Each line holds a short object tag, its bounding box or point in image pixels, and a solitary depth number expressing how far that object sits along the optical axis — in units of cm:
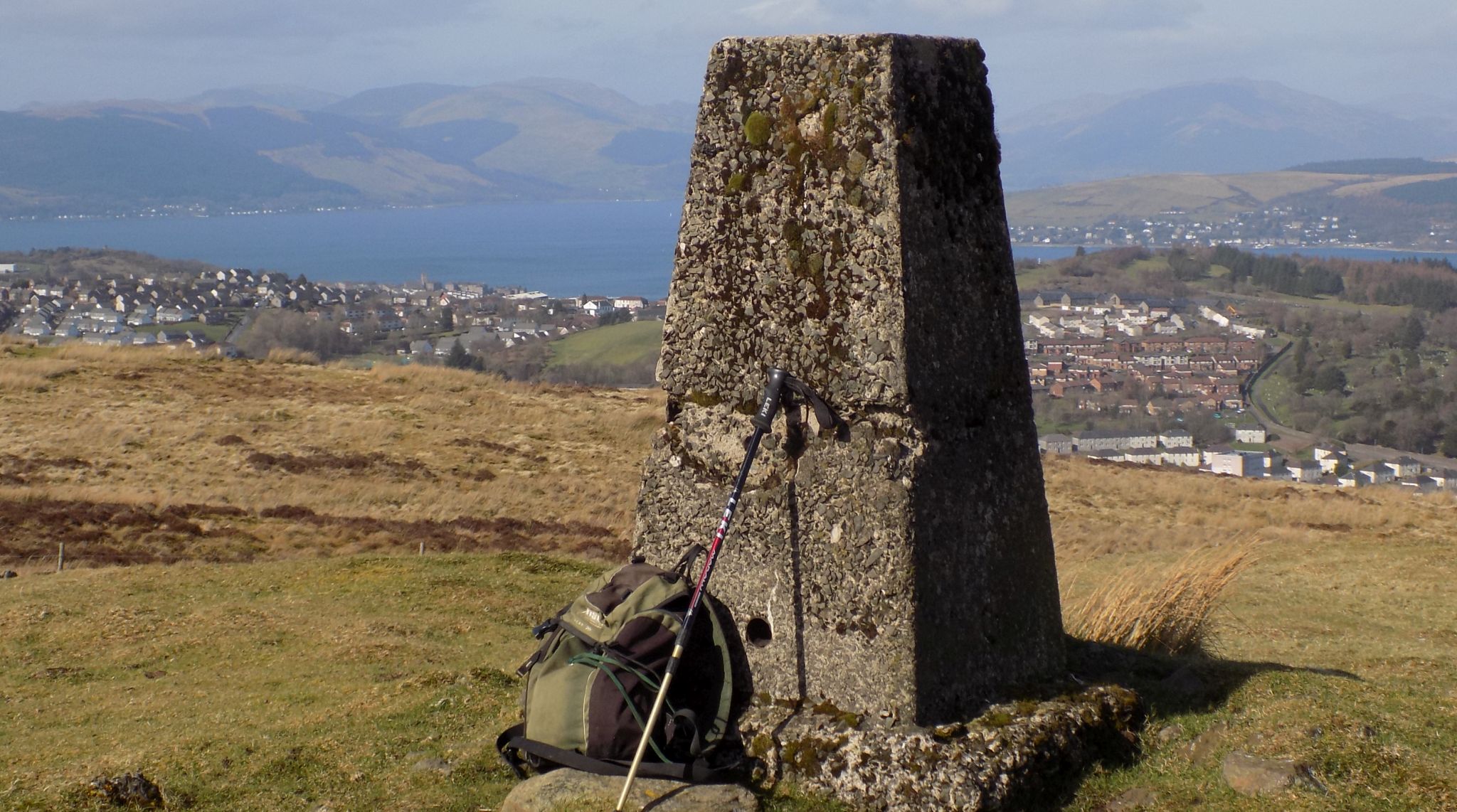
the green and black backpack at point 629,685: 490
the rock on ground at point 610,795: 458
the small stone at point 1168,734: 541
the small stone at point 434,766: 533
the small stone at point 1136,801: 485
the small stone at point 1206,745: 520
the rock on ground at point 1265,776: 475
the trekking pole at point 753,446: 499
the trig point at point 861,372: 495
